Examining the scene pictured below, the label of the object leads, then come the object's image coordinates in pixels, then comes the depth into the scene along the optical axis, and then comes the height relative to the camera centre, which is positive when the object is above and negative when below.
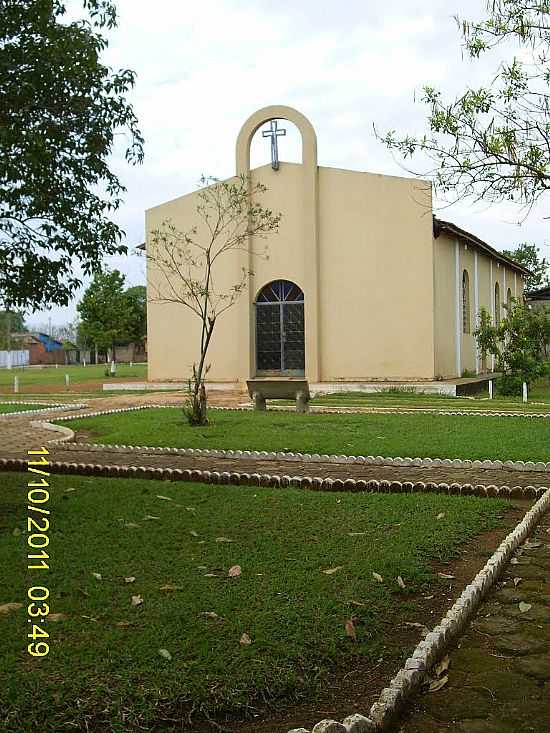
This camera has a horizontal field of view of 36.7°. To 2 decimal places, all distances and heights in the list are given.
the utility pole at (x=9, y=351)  61.91 +1.46
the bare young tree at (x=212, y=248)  24.25 +3.57
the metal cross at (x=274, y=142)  24.08 +6.53
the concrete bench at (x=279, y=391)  15.09 -0.46
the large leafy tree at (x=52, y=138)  6.79 +1.96
